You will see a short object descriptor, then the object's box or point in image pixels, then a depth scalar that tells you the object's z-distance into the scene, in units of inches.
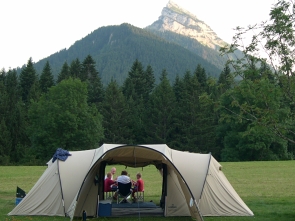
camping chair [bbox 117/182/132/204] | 610.9
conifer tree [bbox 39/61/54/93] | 2635.3
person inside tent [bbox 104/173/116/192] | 658.6
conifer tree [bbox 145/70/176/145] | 2421.3
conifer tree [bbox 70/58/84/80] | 2753.2
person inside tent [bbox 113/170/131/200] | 603.5
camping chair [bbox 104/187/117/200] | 652.7
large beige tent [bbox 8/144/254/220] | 550.0
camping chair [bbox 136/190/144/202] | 680.4
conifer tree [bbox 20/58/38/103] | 2618.1
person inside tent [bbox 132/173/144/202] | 655.1
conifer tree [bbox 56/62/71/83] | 2677.2
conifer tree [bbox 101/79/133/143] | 2436.0
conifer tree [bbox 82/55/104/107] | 2608.3
